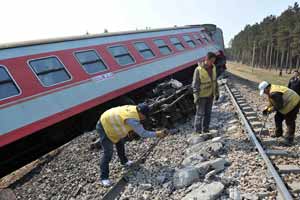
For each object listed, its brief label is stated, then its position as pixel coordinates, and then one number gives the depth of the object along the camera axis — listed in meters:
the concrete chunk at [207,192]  2.72
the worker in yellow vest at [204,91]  4.65
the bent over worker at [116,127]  3.46
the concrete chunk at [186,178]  3.18
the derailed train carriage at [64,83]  4.12
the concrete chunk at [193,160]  3.56
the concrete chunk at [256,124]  4.79
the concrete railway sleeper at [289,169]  3.06
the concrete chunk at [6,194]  3.16
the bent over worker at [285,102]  4.07
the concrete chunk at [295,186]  2.69
